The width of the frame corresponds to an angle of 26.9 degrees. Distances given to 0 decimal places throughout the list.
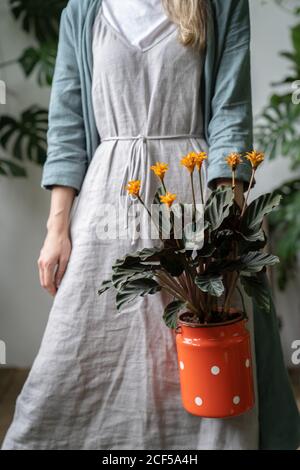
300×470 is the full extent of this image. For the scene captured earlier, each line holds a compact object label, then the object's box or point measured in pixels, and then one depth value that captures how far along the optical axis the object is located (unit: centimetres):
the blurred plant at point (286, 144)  241
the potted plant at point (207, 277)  102
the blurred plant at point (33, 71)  245
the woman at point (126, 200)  113
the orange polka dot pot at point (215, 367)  104
